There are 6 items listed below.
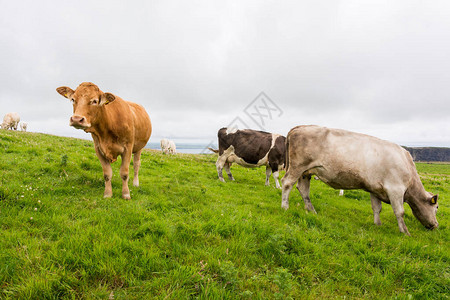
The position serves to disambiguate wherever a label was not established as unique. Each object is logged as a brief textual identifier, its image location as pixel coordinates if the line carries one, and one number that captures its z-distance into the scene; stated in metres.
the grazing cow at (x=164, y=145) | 27.26
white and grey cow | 5.56
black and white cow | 11.04
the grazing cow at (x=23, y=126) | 33.23
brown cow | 4.34
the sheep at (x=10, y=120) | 28.55
